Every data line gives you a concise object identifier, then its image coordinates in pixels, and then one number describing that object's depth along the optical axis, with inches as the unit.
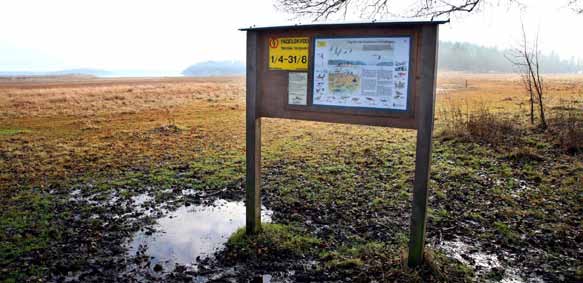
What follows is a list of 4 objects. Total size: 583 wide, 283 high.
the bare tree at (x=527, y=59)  497.4
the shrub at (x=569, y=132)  392.2
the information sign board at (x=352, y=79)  161.2
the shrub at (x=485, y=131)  450.3
